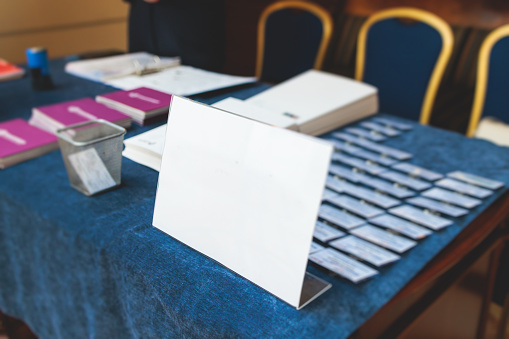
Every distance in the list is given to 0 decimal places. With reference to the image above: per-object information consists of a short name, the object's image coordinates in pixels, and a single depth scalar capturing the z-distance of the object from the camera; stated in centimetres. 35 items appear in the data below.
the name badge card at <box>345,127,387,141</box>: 116
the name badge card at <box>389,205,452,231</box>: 78
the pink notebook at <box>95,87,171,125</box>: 110
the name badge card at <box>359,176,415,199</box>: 87
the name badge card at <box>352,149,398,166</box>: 101
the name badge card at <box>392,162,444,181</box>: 96
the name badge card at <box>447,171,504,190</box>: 93
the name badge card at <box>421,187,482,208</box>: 85
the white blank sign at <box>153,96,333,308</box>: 52
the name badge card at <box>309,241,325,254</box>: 68
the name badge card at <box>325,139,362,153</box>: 107
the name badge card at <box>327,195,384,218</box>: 79
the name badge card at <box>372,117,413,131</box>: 124
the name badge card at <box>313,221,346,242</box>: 71
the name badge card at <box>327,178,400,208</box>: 83
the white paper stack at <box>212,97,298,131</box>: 93
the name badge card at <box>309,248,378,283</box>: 64
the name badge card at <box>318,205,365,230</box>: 75
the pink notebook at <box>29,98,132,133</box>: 106
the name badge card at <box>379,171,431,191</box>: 91
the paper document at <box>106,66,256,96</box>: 127
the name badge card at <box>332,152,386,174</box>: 97
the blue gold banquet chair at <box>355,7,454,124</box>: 178
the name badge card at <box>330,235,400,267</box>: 67
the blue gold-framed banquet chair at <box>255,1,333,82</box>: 214
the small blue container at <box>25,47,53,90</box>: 139
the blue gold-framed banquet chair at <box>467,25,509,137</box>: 166
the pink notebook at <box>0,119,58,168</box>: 95
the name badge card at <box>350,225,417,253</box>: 71
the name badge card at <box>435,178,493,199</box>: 89
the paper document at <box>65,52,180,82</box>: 146
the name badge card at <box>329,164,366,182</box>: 93
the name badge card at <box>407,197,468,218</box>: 82
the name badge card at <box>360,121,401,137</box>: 119
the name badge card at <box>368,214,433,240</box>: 75
